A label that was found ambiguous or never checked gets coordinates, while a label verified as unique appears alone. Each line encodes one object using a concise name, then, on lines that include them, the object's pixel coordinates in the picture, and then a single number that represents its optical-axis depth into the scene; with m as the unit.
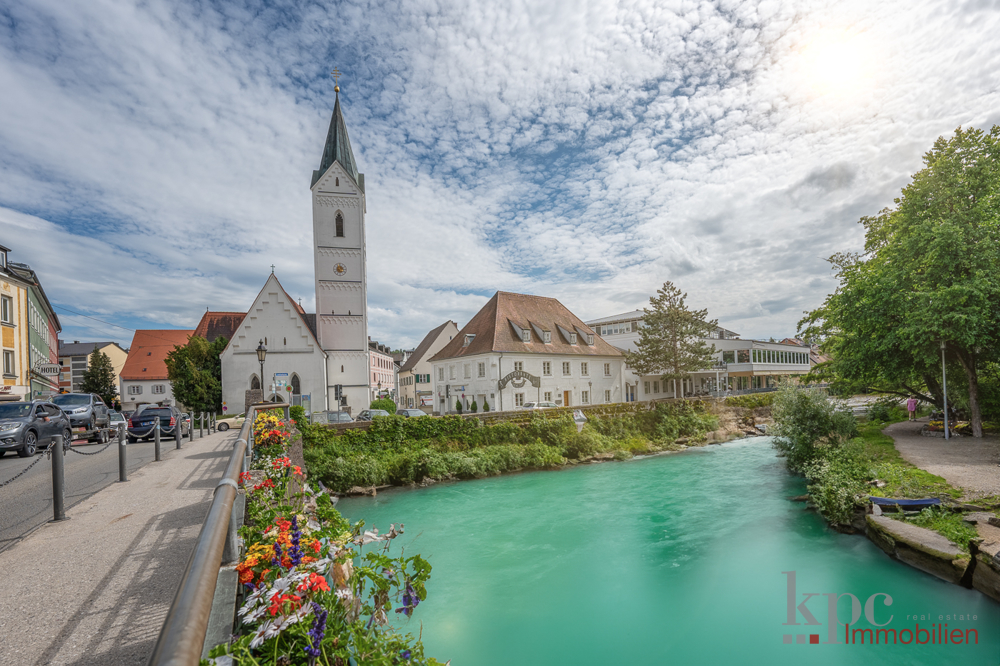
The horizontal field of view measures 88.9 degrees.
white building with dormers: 38.38
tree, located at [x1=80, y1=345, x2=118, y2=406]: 71.00
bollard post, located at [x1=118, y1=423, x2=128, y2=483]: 10.45
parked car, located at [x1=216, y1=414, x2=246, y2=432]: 29.27
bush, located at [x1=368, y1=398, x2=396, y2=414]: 44.43
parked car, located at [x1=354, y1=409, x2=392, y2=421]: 30.30
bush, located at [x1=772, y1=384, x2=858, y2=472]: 19.89
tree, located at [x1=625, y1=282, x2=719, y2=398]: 45.94
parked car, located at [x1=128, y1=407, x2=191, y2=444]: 21.81
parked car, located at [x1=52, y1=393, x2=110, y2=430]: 20.43
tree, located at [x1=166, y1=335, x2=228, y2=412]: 39.91
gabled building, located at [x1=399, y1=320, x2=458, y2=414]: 56.44
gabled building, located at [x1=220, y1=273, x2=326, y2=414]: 40.91
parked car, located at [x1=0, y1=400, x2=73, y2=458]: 14.83
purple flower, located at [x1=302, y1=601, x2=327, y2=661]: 2.27
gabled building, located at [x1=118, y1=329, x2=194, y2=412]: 60.69
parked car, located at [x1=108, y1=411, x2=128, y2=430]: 23.55
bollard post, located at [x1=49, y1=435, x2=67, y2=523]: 7.19
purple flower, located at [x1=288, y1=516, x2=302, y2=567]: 2.91
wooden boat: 11.66
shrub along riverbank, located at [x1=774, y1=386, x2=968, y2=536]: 12.94
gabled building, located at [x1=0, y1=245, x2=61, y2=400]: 29.47
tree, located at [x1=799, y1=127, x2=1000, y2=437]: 16.81
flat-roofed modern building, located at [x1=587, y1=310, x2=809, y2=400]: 58.68
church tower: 44.47
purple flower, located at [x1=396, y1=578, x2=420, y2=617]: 3.11
